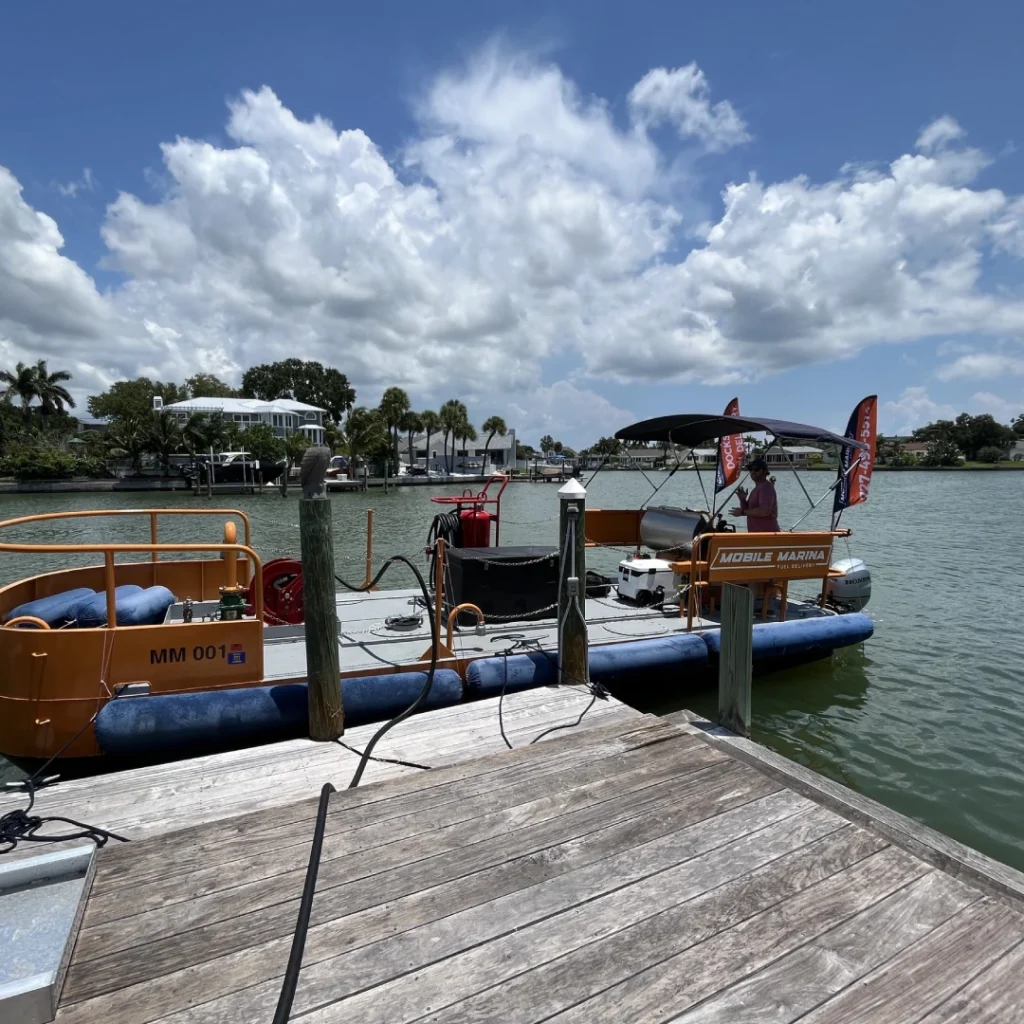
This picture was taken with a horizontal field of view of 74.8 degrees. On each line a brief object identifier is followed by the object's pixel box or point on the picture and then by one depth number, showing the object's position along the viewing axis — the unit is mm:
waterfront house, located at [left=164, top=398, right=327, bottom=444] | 63500
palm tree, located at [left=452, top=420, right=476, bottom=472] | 85875
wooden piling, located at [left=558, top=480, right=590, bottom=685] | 5621
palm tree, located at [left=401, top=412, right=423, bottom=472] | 73625
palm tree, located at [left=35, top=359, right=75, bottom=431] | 75125
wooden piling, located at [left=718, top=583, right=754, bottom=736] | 4488
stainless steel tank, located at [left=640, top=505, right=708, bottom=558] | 9250
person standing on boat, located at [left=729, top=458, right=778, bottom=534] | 8789
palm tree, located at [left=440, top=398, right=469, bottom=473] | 84250
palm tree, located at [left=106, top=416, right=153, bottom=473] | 57750
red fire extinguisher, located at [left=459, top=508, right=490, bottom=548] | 8797
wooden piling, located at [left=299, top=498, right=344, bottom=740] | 4621
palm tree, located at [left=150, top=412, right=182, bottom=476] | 57406
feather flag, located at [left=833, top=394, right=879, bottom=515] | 9406
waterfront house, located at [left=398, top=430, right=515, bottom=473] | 93062
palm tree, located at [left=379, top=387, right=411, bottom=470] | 71588
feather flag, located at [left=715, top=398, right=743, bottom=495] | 12312
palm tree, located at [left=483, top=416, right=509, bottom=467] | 97500
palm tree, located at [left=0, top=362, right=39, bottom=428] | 73375
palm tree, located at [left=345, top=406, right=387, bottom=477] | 65000
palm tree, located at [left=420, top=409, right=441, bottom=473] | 80375
